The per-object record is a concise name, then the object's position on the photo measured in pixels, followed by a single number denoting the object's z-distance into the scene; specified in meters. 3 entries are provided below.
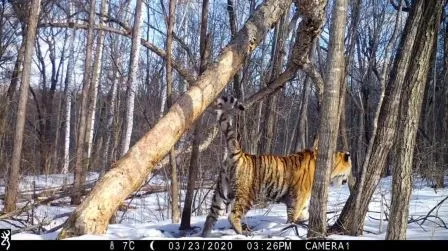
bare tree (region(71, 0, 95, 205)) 12.18
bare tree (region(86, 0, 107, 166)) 13.33
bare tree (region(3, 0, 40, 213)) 10.84
